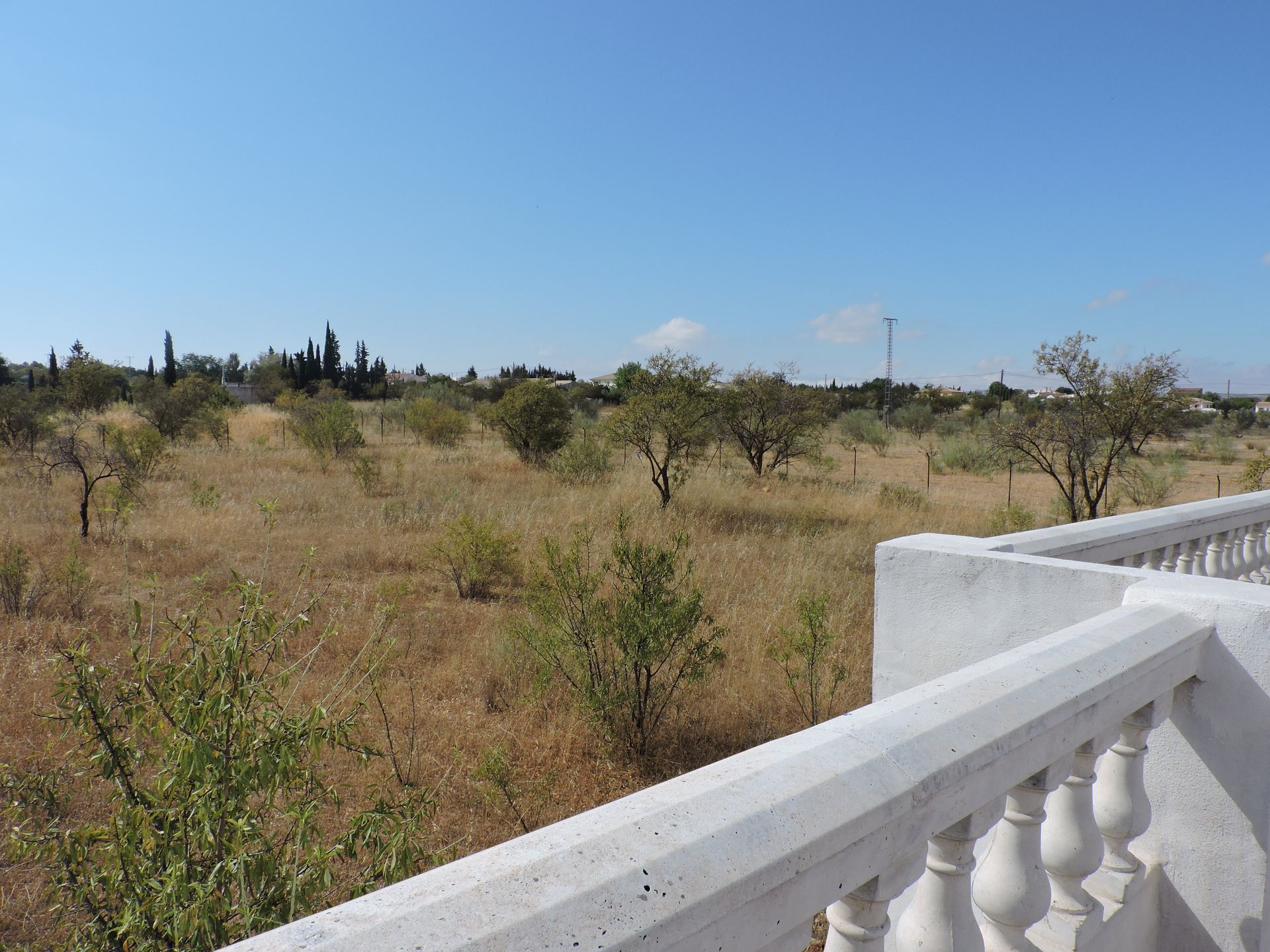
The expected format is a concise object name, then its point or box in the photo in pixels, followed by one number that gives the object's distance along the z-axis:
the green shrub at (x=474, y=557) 7.50
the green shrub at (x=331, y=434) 16.69
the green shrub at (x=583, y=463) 14.19
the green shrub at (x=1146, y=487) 14.87
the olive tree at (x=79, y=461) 9.27
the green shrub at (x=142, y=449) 12.32
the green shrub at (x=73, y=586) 6.17
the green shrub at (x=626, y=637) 4.76
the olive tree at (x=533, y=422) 16.59
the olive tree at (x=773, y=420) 17.41
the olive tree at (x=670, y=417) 12.31
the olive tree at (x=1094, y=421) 11.42
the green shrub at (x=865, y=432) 28.42
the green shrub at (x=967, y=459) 21.62
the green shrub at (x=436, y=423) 21.20
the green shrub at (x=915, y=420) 35.25
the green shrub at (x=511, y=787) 3.56
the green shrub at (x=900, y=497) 12.95
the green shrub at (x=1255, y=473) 12.27
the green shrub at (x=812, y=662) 4.74
